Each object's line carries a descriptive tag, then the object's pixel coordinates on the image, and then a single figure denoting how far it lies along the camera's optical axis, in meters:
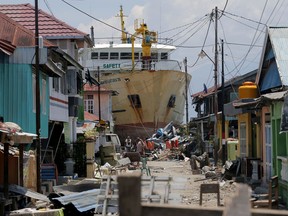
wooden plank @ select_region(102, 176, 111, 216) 12.25
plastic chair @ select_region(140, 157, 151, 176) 30.11
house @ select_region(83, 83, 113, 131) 58.22
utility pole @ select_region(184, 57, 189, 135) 63.05
